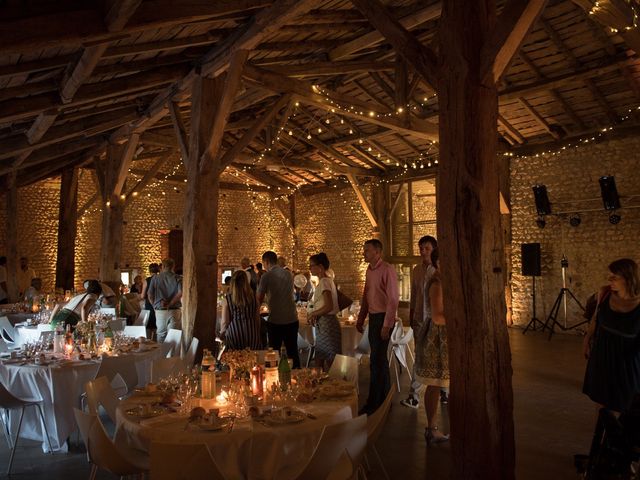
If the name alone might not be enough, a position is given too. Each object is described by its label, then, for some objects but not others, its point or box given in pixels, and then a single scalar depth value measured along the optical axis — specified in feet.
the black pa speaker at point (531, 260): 37.09
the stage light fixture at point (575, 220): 36.09
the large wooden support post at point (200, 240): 20.25
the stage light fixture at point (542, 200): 37.24
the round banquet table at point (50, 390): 15.06
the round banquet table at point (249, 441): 9.24
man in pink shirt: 16.88
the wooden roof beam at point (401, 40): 11.25
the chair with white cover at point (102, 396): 11.57
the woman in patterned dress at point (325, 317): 18.99
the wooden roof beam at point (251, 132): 21.76
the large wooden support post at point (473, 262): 9.91
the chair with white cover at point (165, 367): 14.39
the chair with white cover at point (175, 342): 20.56
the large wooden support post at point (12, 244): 38.32
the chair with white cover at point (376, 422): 10.39
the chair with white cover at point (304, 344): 25.20
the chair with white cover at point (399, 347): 22.43
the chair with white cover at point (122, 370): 15.44
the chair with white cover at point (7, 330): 24.54
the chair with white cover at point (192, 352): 19.27
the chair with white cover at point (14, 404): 13.48
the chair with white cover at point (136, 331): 22.18
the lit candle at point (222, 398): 11.23
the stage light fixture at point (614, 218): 33.86
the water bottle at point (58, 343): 17.34
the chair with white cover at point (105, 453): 9.64
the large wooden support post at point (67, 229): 40.14
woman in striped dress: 16.88
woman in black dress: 12.37
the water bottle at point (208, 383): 11.22
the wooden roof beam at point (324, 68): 25.93
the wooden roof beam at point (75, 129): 24.70
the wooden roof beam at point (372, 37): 22.68
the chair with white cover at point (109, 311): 28.12
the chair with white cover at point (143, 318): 29.37
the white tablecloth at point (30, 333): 22.78
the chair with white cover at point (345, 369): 13.84
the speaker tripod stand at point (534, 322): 37.19
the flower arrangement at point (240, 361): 12.20
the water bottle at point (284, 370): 11.94
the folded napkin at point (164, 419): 9.95
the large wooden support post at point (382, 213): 49.85
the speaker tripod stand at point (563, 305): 35.50
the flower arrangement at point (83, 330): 18.26
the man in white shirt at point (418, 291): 16.87
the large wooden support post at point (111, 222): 34.86
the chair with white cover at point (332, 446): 8.81
